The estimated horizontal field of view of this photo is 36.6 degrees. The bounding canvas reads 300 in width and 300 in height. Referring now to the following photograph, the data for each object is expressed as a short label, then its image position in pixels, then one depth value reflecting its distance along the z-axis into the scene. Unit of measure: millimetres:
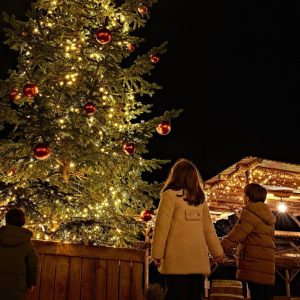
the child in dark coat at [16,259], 4855
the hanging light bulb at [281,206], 14409
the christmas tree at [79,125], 7352
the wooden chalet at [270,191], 11555
